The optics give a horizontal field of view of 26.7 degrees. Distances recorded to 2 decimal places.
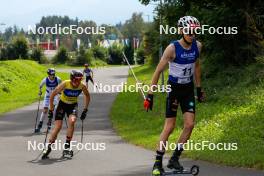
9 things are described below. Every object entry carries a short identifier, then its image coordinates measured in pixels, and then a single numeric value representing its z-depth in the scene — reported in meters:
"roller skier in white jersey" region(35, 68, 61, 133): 17.48
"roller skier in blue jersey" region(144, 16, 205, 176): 8.27
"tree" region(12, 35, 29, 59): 100.31
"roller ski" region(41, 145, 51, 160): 12.12
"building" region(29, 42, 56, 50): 146.16
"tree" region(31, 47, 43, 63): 103.00
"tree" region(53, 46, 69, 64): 110.31
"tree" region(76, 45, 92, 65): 106.57
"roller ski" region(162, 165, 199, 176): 7.91
